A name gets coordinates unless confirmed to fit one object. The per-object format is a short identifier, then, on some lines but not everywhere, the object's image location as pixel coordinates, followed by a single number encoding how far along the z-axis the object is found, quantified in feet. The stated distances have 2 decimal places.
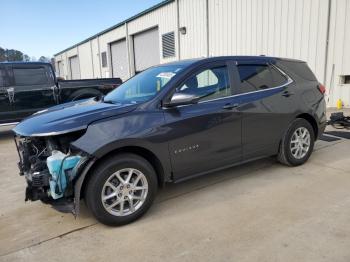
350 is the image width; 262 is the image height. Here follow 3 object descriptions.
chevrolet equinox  10.19
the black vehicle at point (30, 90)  25.99
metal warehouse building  29.91
